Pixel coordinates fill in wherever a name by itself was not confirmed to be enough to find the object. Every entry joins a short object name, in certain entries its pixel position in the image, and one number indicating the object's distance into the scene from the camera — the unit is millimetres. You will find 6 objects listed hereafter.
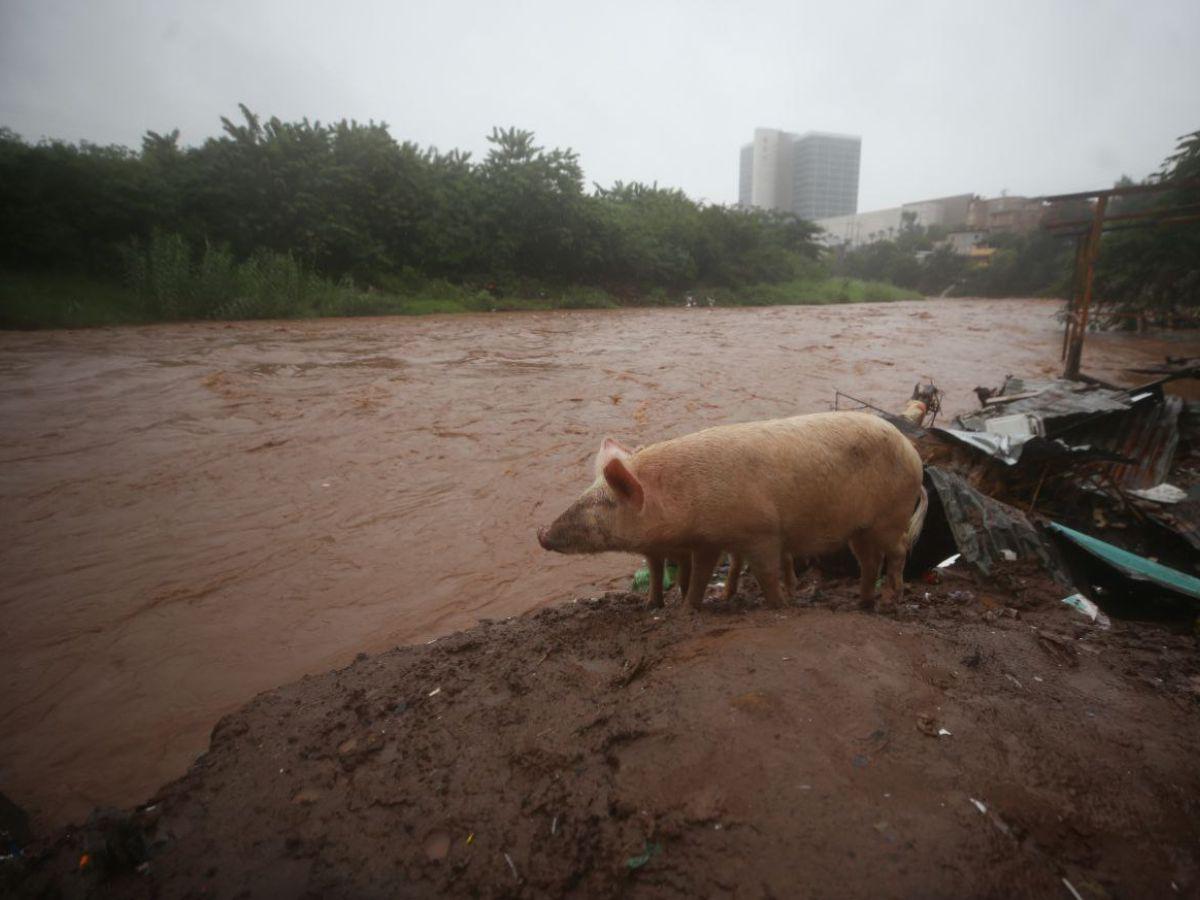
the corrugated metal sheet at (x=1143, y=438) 5902
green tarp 3653
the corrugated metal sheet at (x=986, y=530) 4027
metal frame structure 10102
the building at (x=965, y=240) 73625
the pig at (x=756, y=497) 3316
